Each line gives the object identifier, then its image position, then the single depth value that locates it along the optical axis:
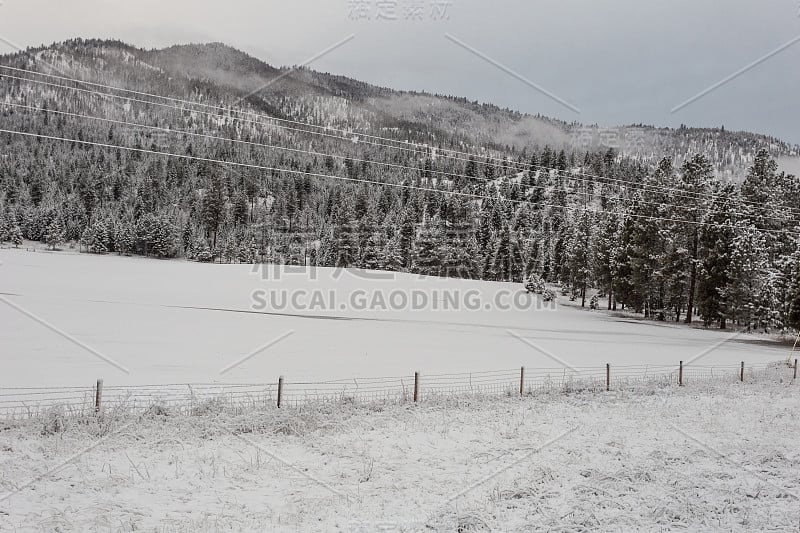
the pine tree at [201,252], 107.88
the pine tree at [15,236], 113.00
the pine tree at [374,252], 98.94
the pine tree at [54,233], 111.93
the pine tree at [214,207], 123.50
